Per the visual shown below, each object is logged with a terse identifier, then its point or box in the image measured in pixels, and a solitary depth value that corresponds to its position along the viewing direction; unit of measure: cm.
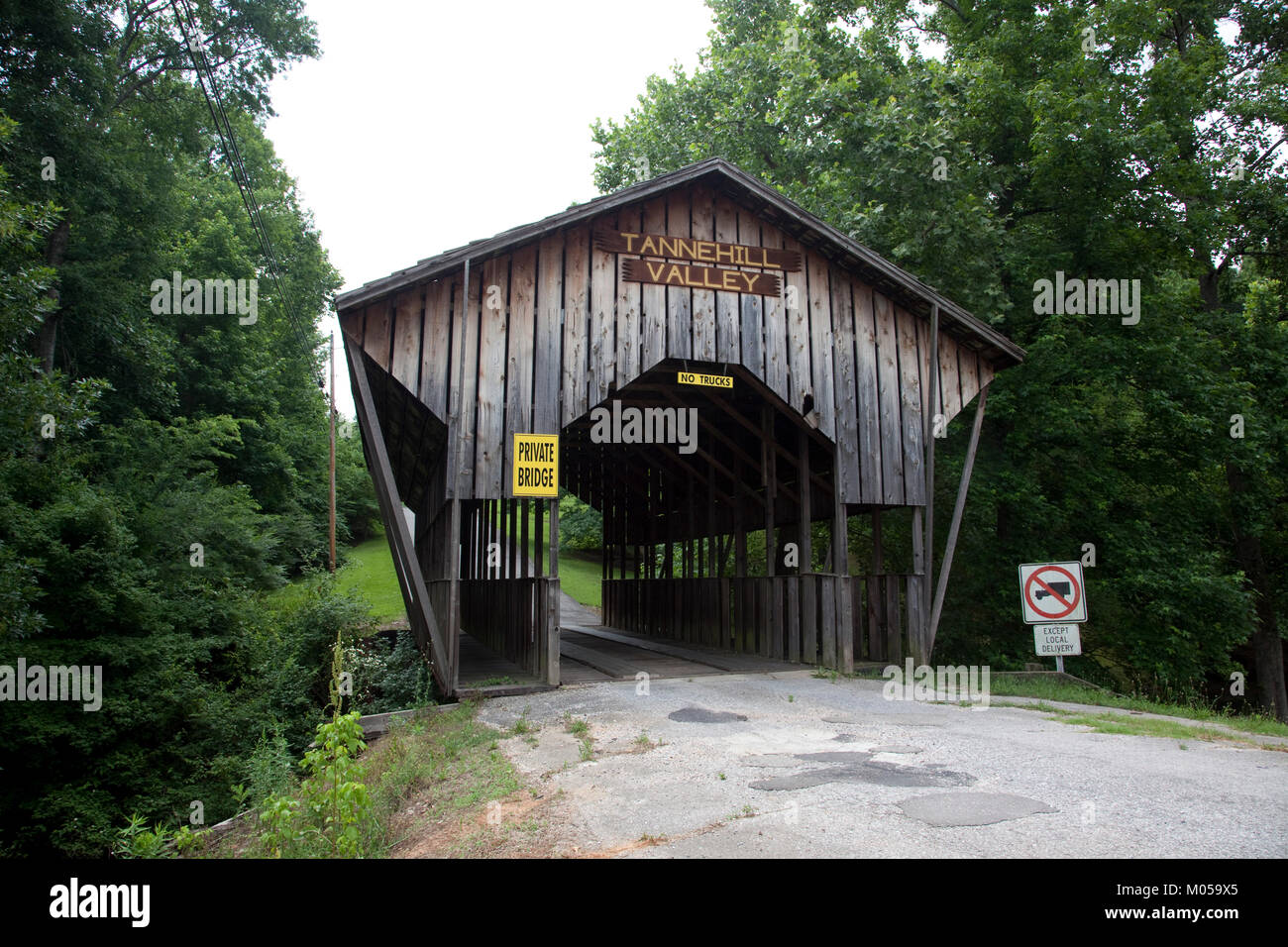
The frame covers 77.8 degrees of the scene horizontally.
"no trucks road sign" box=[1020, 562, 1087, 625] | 980
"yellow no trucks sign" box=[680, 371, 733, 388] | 1197
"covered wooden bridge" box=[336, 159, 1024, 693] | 1038
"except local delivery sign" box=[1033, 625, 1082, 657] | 987
